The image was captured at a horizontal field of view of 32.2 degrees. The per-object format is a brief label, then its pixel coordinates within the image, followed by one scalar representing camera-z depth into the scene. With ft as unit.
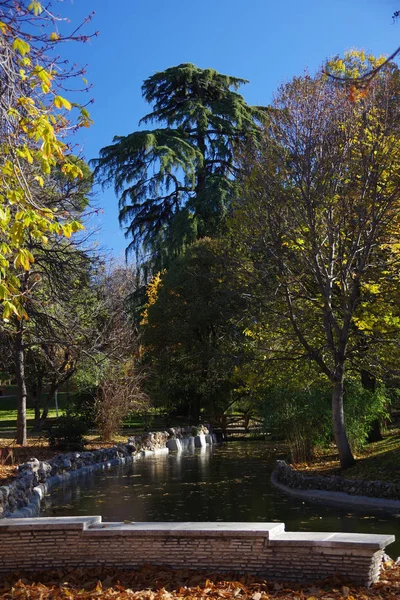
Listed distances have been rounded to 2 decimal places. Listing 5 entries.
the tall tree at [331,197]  43.55
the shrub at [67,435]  62.23
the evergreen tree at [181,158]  94.73
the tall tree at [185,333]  85.20
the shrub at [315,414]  51.75
